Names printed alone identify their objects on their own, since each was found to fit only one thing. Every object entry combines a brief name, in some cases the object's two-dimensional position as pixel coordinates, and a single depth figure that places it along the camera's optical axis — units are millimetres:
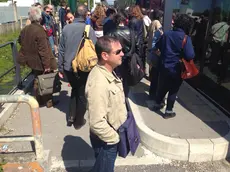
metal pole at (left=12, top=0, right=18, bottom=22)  19488
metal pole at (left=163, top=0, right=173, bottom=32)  4457
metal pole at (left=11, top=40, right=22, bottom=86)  5138
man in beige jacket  1951
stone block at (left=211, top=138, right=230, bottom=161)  3359
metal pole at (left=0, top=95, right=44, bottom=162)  2244
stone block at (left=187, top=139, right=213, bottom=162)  3316
